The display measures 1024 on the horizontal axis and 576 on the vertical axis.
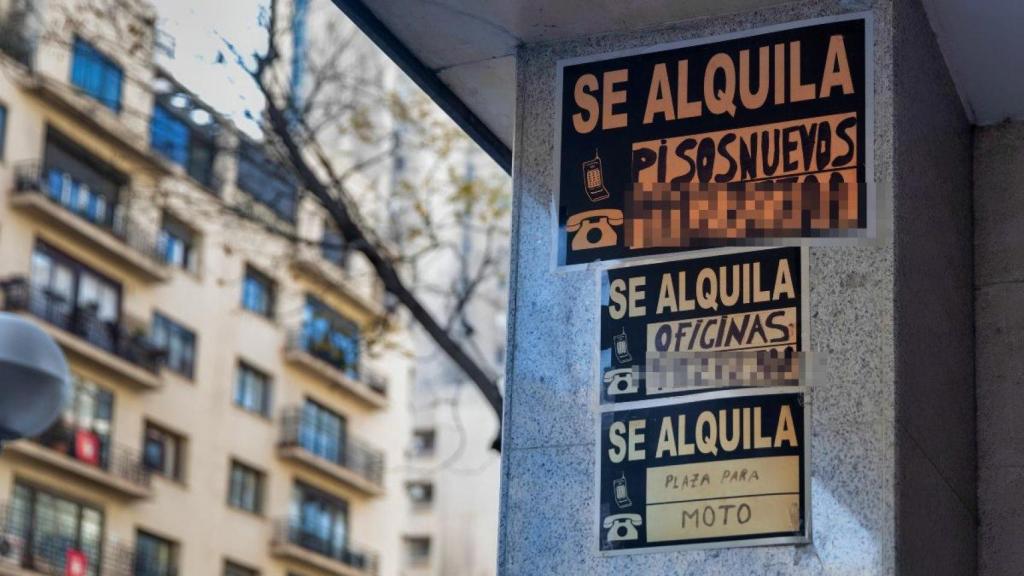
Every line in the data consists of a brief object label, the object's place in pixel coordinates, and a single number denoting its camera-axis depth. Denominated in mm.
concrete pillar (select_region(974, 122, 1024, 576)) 4891
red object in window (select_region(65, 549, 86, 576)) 32062
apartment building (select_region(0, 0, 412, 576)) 31969
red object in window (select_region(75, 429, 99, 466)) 32438
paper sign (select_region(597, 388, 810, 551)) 4203
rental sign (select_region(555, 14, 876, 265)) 4473
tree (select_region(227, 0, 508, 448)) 10516
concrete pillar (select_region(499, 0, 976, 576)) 4137
